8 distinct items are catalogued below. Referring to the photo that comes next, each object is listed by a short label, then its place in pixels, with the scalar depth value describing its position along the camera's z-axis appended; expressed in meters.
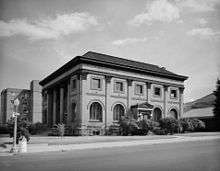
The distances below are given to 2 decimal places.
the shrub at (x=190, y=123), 39.53
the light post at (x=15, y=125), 17.08
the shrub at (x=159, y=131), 36.88
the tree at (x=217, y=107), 45.88
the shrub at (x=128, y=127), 35.41
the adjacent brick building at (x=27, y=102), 76.44
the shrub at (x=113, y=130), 37.99
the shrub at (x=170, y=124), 37.46
